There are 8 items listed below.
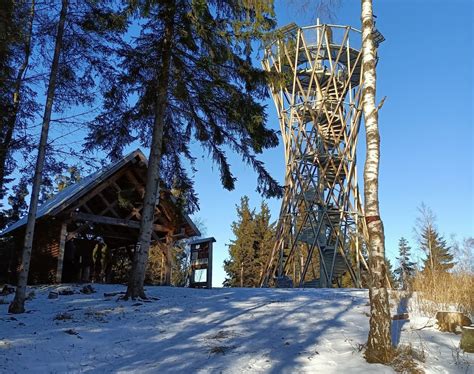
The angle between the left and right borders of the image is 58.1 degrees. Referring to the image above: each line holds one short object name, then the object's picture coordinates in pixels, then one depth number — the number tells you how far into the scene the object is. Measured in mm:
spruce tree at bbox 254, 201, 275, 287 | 35594
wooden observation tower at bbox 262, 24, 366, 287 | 20047
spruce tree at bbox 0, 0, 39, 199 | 10141
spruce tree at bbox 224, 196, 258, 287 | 35500
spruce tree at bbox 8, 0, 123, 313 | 9367
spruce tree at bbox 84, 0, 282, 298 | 10062
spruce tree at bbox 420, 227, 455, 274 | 29578
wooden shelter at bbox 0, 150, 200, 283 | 14312
